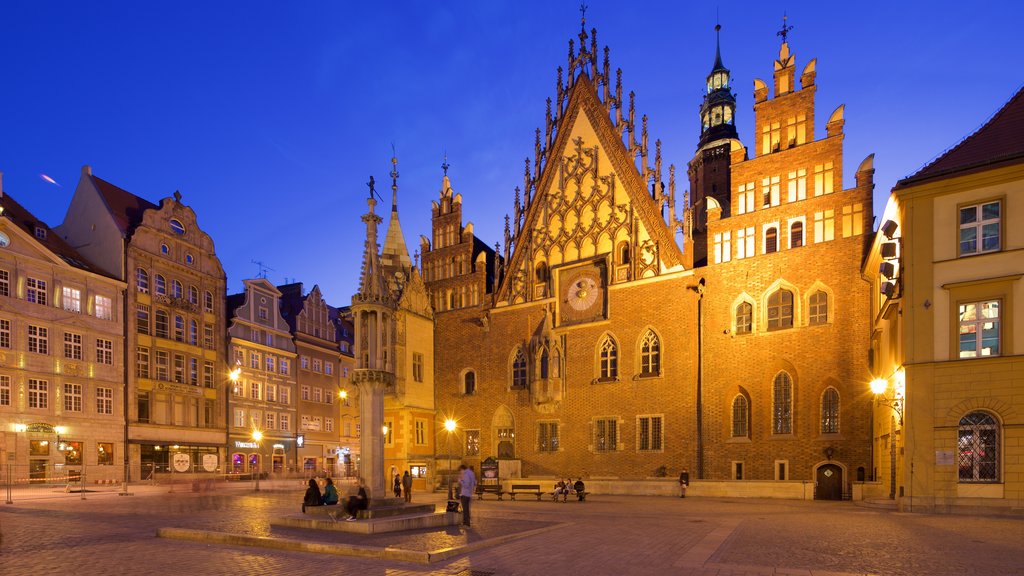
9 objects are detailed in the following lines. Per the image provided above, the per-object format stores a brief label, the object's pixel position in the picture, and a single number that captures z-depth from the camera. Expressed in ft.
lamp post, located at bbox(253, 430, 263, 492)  170.81
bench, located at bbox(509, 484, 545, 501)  97.86
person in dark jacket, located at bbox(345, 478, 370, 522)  51.90
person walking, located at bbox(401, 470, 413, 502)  84.02
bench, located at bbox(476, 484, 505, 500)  98.17
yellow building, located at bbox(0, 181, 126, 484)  119.65
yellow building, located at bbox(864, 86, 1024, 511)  66.49
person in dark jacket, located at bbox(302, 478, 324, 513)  61.77
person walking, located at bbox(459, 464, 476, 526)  54.22
